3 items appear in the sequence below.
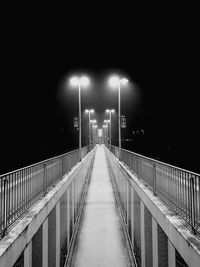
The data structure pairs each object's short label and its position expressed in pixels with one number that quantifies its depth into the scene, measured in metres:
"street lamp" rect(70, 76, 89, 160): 23.12
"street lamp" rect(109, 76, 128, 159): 23.62
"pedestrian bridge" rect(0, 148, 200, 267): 5.67
